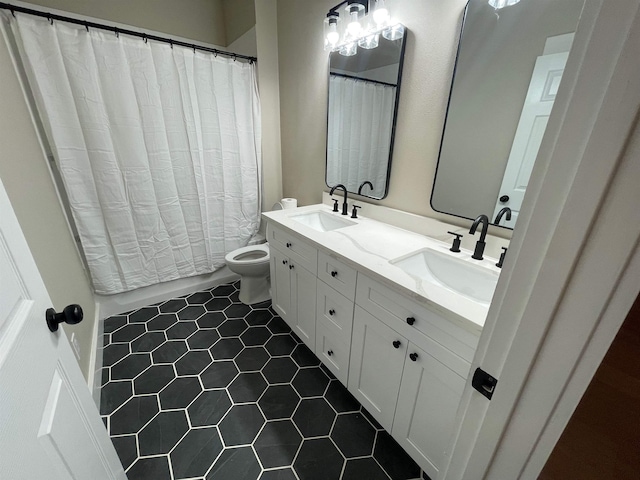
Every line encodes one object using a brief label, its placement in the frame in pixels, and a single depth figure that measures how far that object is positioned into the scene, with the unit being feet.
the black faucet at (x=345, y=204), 5.86
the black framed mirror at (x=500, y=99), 3.16
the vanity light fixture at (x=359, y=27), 4.51
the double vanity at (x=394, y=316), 2.94
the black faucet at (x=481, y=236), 3.56
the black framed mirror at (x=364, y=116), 4.87
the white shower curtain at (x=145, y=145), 5.13
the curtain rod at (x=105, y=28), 4.48
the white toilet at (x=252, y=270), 6.78
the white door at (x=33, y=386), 1.44
